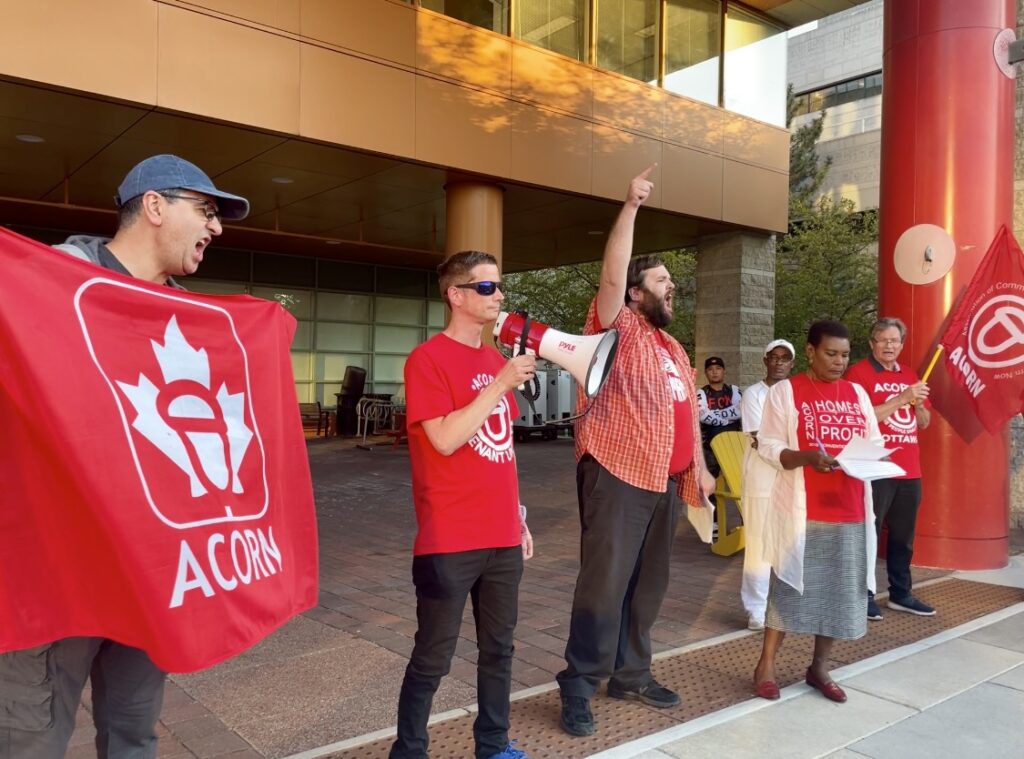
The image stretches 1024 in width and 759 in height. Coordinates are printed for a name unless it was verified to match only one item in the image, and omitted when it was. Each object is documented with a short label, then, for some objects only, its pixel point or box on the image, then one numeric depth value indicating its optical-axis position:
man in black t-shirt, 8.48
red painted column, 7.34
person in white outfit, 4.86
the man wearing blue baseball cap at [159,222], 2.32
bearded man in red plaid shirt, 3.80
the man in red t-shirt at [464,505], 3.07
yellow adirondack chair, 7.66
